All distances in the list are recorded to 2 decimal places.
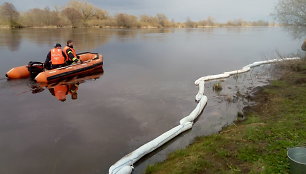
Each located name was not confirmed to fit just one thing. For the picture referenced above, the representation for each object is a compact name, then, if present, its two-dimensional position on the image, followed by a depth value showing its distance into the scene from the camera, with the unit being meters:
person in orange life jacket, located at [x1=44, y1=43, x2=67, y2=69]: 12.53
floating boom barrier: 5.36
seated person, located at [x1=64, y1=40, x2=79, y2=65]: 13.06
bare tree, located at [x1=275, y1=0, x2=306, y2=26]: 20.19
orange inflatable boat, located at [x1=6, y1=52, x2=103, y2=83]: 12.05
